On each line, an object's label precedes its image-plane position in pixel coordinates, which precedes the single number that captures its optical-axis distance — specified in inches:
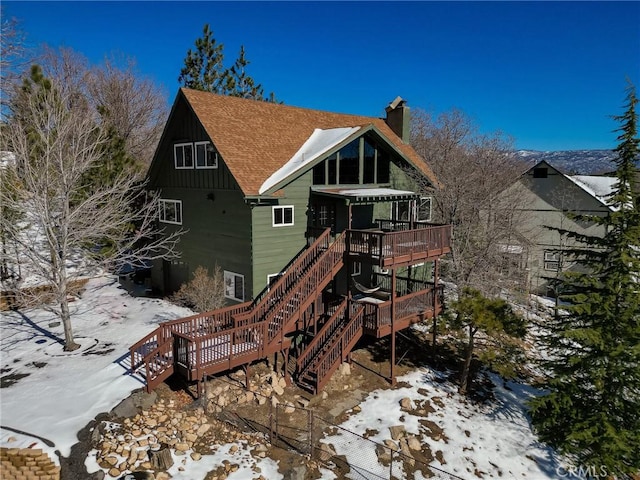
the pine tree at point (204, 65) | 1395.2
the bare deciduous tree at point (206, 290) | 647.1
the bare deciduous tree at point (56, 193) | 551.8
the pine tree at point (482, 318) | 561.6
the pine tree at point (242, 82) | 1539.1
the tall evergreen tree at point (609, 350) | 428.8
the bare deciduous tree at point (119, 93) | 1370.6
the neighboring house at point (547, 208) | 1176.2
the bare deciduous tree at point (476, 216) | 879.1
